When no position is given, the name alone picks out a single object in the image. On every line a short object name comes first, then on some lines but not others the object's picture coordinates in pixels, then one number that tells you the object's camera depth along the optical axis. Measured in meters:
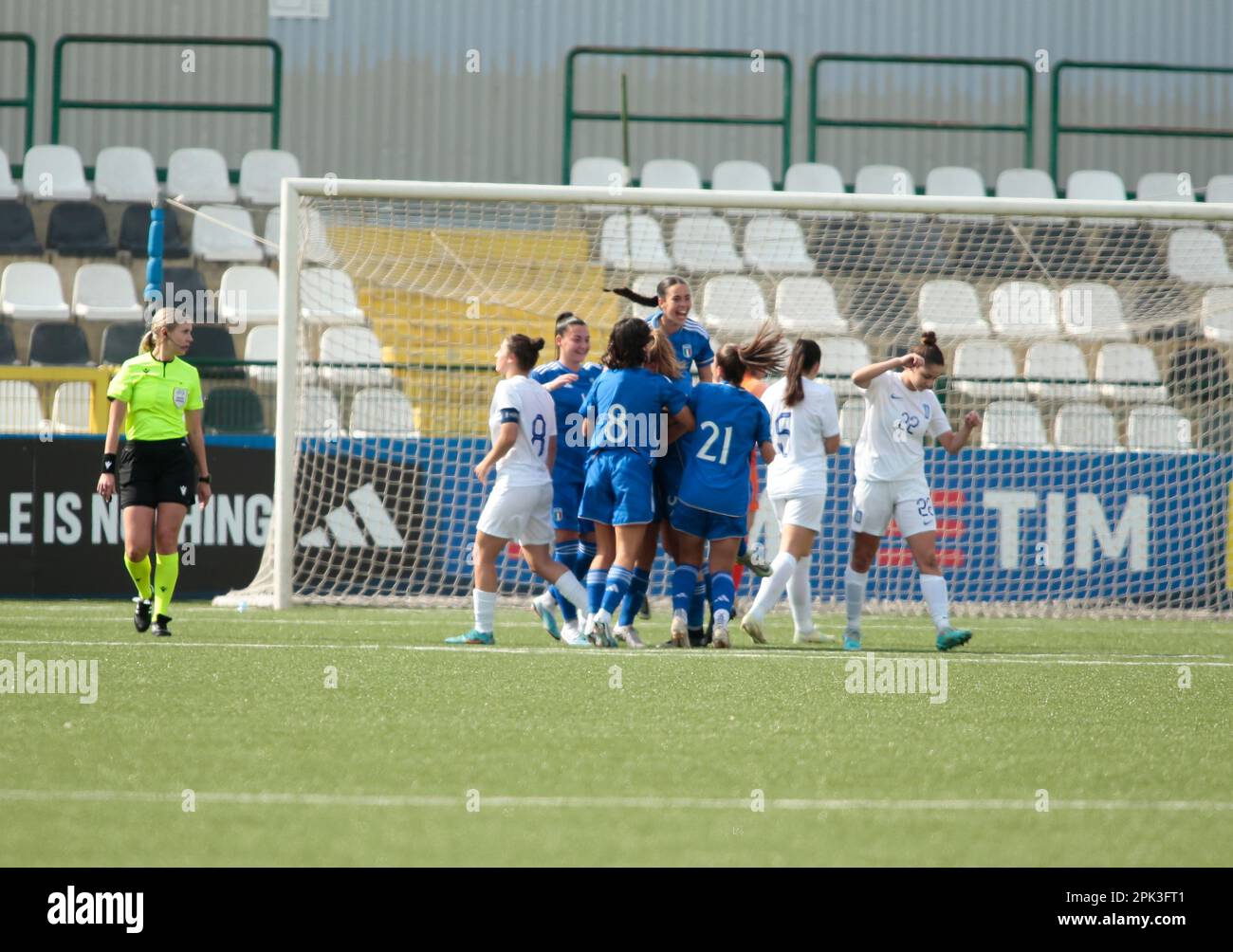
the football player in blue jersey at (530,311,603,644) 9.01
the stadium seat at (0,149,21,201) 15.35
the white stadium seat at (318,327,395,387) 11.92
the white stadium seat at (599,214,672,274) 14.55
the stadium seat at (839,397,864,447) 12.45
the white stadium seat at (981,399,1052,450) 12.20
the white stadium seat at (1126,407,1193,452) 12.16
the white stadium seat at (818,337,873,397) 13.61
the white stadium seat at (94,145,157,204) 15.73
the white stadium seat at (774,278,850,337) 13.90
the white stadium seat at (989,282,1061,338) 14.19
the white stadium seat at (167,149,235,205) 15.68
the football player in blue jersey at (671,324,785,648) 8.24
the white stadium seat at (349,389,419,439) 11.74
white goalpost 11.18
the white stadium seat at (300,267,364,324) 12.09
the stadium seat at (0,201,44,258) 15.23
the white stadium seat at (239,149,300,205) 15.88
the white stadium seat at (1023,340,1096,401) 14.07
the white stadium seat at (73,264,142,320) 14.41
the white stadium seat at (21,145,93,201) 15.43
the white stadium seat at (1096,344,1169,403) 12.37
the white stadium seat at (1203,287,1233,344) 13.14
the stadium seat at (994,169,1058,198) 16.31
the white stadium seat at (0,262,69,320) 14.34
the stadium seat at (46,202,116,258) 15.28
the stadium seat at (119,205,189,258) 15.25
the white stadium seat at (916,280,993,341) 14.07
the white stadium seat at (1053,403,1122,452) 12.25
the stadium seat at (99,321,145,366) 13.91
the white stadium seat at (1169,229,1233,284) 15.09
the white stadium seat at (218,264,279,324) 14.28
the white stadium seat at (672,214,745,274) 14.84
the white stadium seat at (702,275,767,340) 13.86
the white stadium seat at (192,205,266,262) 15.33
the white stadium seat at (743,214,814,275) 15.05
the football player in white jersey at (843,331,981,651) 8.32
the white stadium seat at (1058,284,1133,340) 13.83
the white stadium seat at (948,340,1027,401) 13.74
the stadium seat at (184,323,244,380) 13.37
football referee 8.30
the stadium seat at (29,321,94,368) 14.05
